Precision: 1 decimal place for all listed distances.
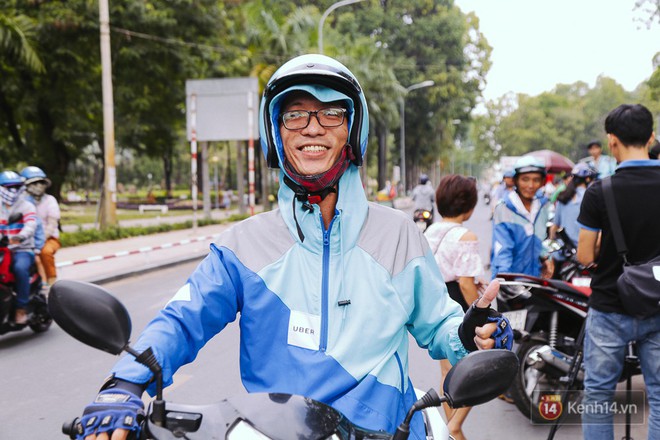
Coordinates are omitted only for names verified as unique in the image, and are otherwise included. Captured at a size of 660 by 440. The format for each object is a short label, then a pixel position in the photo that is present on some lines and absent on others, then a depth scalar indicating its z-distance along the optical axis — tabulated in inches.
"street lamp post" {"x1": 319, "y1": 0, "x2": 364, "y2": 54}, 1074.6
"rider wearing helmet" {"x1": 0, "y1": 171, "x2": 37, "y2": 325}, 286.5
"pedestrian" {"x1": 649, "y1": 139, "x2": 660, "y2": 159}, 229.5
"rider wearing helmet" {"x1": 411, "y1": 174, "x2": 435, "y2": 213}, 645.9
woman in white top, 172.6
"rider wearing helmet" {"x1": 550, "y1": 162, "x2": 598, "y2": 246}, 290.0
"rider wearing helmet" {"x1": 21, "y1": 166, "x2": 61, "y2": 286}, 330.0
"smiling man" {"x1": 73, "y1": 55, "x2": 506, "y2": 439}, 71.7
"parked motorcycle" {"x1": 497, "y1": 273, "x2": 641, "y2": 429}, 177.9
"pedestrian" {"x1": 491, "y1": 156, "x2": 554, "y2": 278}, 209.0
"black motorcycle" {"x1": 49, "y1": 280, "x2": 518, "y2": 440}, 57.0
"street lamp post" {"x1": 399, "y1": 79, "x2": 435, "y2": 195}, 1817.2
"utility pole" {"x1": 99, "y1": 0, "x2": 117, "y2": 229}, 600.7
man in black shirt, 126.3
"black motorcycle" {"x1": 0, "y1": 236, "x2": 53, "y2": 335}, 278.7
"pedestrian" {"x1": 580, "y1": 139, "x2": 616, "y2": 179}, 398.3
